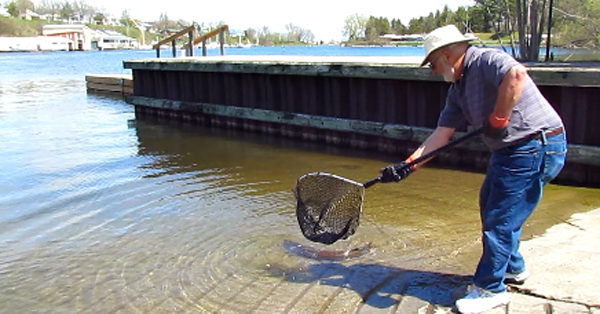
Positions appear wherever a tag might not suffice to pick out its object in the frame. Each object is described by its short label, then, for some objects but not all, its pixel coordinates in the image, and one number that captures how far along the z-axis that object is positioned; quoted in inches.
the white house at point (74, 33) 6515.8
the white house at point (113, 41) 6973.4
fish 226.8
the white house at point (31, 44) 5728.3
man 148.3
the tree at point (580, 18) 1026.7
